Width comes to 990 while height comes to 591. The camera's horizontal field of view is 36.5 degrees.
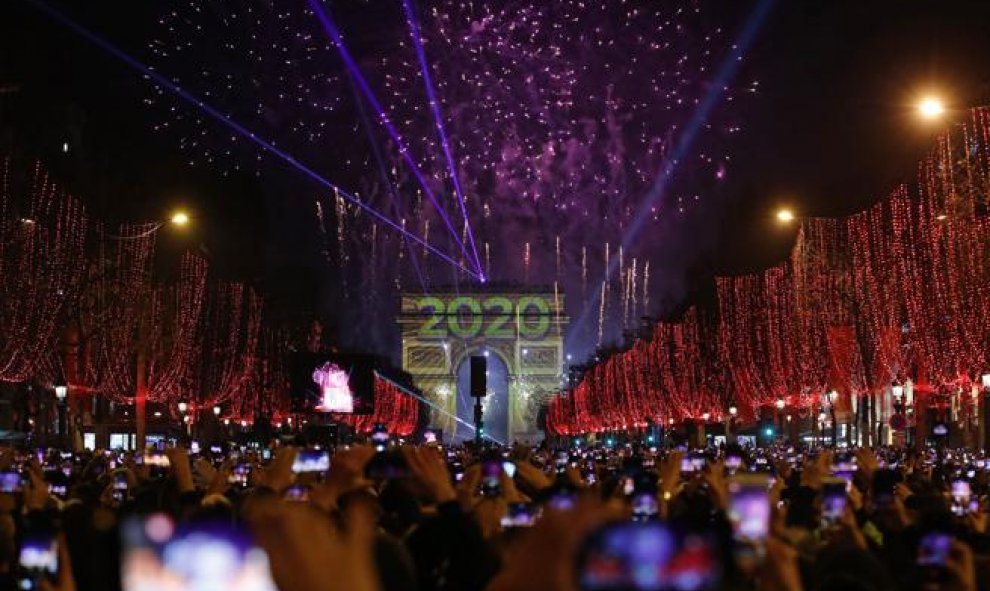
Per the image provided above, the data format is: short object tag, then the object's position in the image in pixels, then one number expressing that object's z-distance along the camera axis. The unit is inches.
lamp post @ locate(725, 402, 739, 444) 3193.9
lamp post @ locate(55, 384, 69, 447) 2554.4
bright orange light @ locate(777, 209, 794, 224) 1738.4
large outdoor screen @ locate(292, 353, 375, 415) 2219.5
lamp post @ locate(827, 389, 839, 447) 2408.0
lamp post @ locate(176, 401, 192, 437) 2453.1
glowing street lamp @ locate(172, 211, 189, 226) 1718.8
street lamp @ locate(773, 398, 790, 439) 2829.7
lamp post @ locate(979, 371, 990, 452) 2471.9
